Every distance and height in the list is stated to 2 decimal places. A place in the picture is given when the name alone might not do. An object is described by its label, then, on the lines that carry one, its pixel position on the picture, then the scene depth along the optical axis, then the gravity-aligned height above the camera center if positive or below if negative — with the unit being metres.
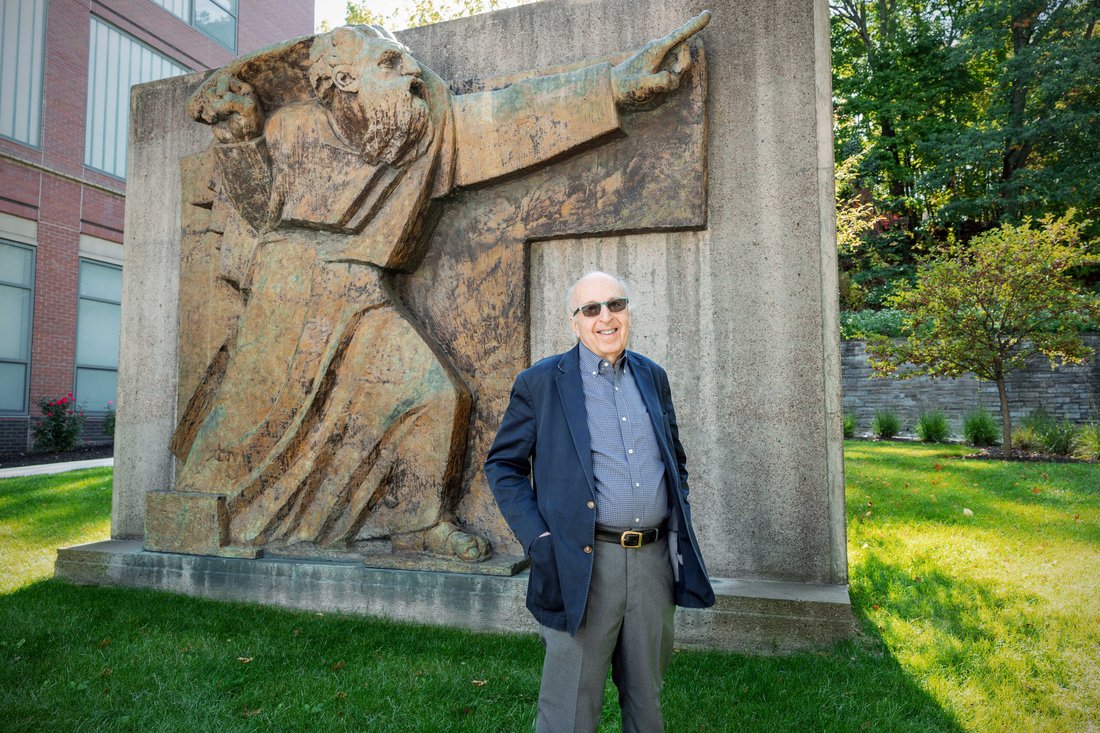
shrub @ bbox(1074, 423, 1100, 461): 11.75 -0.66
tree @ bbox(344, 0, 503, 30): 20.75 +11.49
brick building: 14.98 +4.84
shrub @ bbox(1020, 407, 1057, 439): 13.09 -0.34
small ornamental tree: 12.42 +1.72
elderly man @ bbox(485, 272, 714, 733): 2.06 -0.33
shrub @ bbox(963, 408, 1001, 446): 13.80 -0.48
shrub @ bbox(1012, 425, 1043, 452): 13.00 -0.65
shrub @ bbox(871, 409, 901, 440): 15.99 -0.48
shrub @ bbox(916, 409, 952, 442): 14.79 -0.49
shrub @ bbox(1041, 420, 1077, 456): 12.45 -0.60
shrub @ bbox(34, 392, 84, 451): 14.95 -0.46
